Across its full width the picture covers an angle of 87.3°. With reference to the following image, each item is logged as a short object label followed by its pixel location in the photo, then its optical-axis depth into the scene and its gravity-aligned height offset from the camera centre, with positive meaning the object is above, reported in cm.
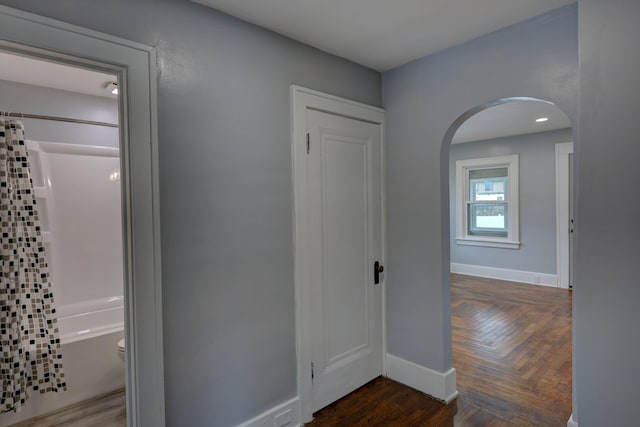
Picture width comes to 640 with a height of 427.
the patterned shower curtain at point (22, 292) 214 -52
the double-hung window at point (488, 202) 548 +4
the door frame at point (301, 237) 205 -19
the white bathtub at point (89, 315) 292 -93
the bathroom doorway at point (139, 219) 143 -4
